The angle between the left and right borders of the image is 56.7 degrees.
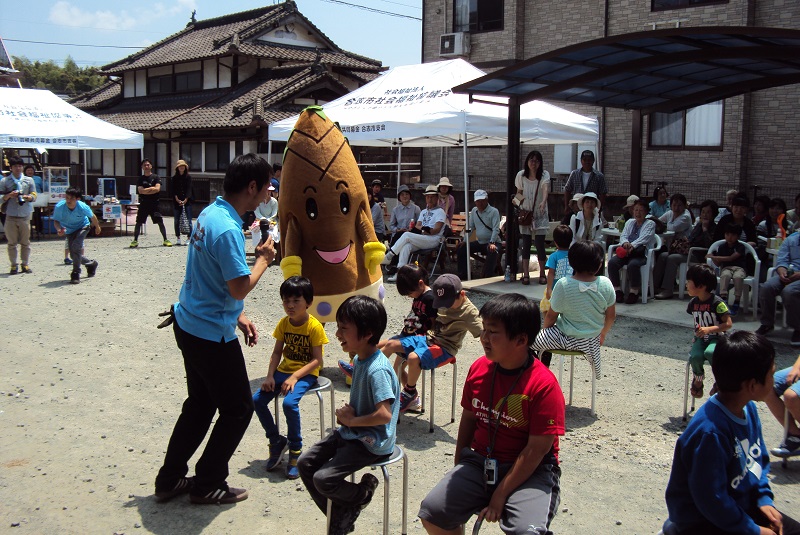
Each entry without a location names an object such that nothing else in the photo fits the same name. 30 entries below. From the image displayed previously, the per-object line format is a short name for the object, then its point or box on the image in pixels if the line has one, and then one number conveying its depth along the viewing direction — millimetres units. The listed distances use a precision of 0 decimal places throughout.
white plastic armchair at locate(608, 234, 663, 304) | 9383
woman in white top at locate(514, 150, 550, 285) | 10727
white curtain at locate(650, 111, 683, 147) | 18516
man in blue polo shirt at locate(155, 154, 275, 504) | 3854
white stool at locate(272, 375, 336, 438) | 4668
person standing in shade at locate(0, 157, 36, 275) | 11578
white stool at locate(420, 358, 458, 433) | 5222
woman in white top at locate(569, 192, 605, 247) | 9727
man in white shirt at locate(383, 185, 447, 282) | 11211
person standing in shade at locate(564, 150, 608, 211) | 10891
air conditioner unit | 22453
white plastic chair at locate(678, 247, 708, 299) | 9398
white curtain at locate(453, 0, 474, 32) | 22906
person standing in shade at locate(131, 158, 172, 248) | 14984
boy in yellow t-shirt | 4562
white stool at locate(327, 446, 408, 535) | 3412
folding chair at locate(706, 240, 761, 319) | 8430
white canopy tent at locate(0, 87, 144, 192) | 16297
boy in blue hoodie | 2611
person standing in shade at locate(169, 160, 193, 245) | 15852
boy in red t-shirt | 2986
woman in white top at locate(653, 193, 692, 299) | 9500
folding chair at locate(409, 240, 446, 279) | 11430
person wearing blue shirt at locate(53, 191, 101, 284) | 10922
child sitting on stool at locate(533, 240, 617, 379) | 5426
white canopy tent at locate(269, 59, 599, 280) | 10711
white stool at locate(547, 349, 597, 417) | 5486
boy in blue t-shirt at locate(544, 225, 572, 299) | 7070
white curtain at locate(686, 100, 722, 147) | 17812
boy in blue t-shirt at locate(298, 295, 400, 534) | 3535
